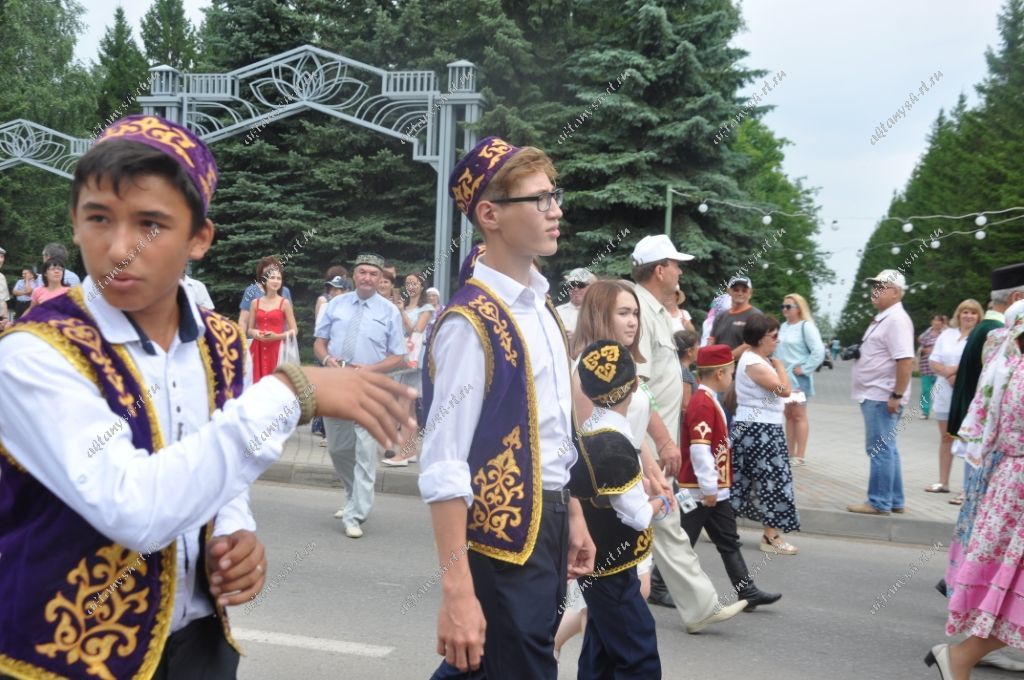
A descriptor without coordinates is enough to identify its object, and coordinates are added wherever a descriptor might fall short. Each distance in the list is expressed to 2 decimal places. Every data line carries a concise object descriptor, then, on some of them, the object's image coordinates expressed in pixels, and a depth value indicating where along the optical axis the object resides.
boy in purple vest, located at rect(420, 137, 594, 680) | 2.48
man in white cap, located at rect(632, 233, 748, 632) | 5.14
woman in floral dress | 4.14
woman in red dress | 11.08
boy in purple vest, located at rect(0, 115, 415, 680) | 1.49
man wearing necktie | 7.73
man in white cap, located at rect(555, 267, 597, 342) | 9.63
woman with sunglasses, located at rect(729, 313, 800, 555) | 6.77
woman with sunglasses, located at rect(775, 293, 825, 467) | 11.41
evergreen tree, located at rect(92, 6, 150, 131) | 48.78
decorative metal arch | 14.75
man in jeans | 8.45
